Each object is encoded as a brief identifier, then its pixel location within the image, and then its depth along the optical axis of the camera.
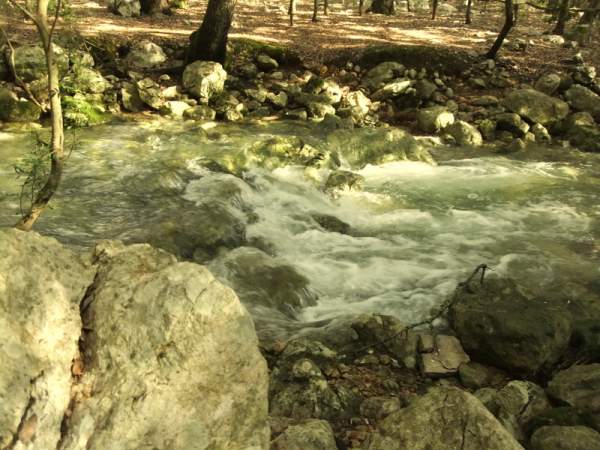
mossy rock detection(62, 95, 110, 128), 12.43
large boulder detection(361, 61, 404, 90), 16.69
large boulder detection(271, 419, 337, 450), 3.81
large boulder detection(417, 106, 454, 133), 15.13
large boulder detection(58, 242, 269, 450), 2.86
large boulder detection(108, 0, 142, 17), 20.23
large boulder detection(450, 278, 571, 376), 5.55
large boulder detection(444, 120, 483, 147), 14.75
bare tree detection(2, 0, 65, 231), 5.24
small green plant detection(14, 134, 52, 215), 5.38
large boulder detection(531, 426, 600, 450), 3.90
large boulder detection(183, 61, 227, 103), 14.88
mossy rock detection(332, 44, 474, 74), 17.42
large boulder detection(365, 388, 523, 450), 3.41
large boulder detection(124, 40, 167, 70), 15.73
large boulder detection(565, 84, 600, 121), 16.06
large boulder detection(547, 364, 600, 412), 4.70
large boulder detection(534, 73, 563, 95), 16.50
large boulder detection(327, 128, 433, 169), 13.15
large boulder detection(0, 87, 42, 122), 12.11
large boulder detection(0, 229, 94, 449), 2.56
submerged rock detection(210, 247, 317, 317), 7.01
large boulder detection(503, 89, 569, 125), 15.45
